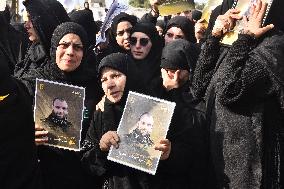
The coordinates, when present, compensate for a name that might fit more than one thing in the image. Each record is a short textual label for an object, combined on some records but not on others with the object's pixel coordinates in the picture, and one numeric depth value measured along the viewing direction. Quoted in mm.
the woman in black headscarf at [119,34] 4879
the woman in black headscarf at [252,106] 2629
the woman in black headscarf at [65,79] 3000
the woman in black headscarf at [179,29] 4871
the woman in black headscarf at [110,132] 2898
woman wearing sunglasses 4463
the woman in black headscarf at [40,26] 3916
